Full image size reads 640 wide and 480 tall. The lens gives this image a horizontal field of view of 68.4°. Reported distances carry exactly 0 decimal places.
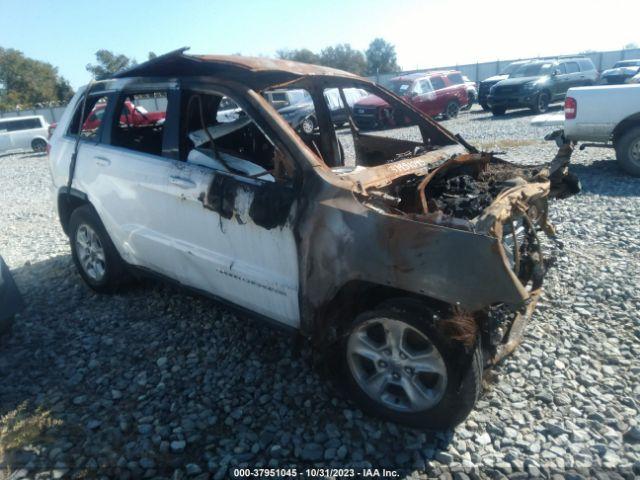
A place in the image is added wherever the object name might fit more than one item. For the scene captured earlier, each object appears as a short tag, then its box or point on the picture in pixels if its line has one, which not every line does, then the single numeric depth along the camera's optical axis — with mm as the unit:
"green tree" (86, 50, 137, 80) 53072
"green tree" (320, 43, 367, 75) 65750
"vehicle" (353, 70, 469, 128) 17172
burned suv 2369
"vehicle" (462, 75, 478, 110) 20155
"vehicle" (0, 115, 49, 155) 20141
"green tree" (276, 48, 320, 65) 62641
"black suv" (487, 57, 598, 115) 17016
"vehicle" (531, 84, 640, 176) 7375
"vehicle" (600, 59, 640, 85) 19094
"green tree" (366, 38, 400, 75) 68625
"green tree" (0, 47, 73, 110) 52094
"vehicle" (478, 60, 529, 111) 19758
